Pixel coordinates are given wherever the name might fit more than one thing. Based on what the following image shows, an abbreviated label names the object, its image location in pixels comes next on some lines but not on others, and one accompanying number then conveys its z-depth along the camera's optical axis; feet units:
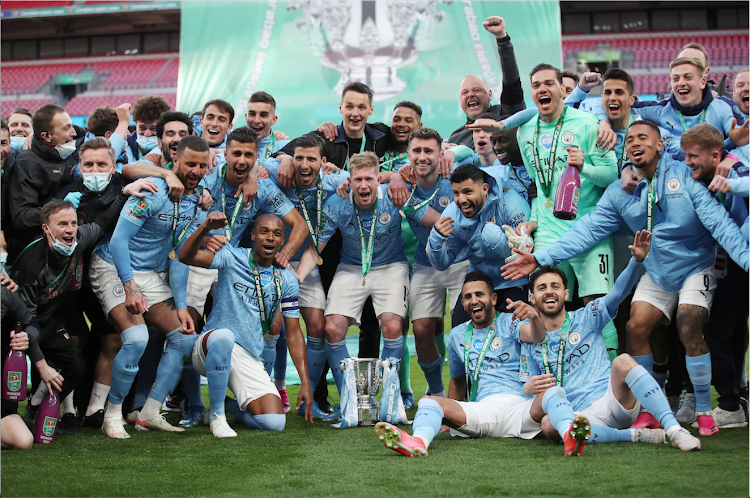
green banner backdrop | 42.06
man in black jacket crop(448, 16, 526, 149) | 17.13
